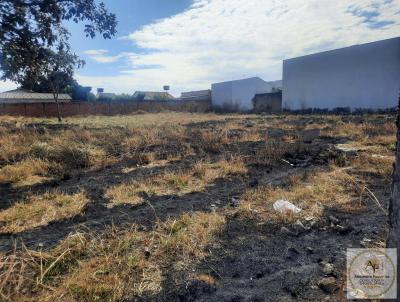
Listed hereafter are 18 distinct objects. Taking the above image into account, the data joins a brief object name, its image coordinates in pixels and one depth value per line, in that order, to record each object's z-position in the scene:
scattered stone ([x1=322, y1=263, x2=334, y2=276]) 1.99
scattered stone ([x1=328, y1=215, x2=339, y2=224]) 2.79
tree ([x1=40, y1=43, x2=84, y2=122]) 17.53
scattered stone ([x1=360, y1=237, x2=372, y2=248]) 2.35
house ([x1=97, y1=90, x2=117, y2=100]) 46.11
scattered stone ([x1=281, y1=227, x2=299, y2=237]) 2.59
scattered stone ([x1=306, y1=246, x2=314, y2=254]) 2.30
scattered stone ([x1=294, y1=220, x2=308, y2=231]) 2.68
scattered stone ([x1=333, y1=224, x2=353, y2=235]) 2.58
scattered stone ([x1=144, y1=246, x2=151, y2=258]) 2.27
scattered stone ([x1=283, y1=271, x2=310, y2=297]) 1.84
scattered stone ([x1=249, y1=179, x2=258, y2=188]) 4.11
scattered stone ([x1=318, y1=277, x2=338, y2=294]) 1.81
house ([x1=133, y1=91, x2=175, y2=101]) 48.06
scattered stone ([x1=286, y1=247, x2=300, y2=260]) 2.25
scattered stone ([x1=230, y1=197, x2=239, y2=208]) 3.36
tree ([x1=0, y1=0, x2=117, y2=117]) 9.34
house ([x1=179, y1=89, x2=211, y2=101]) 36.66
